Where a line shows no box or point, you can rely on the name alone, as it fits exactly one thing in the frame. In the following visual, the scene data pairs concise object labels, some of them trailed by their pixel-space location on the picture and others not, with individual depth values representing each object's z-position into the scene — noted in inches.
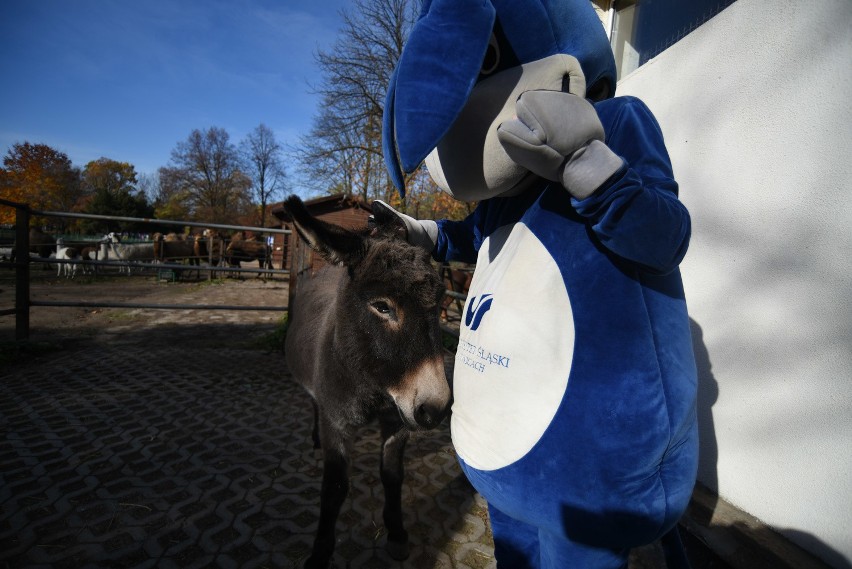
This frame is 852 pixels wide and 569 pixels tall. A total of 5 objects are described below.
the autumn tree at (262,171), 2107.5
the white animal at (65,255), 677.3
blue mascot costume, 41.3
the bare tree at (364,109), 590.9
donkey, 72.2
